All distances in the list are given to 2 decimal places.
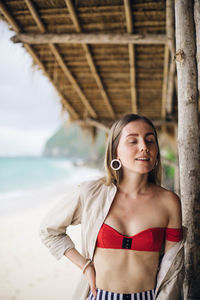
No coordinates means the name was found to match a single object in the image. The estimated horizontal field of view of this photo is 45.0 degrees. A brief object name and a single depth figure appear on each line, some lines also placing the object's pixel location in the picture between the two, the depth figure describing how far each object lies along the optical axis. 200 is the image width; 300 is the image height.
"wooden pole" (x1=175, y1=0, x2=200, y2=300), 1.40
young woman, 1.20
